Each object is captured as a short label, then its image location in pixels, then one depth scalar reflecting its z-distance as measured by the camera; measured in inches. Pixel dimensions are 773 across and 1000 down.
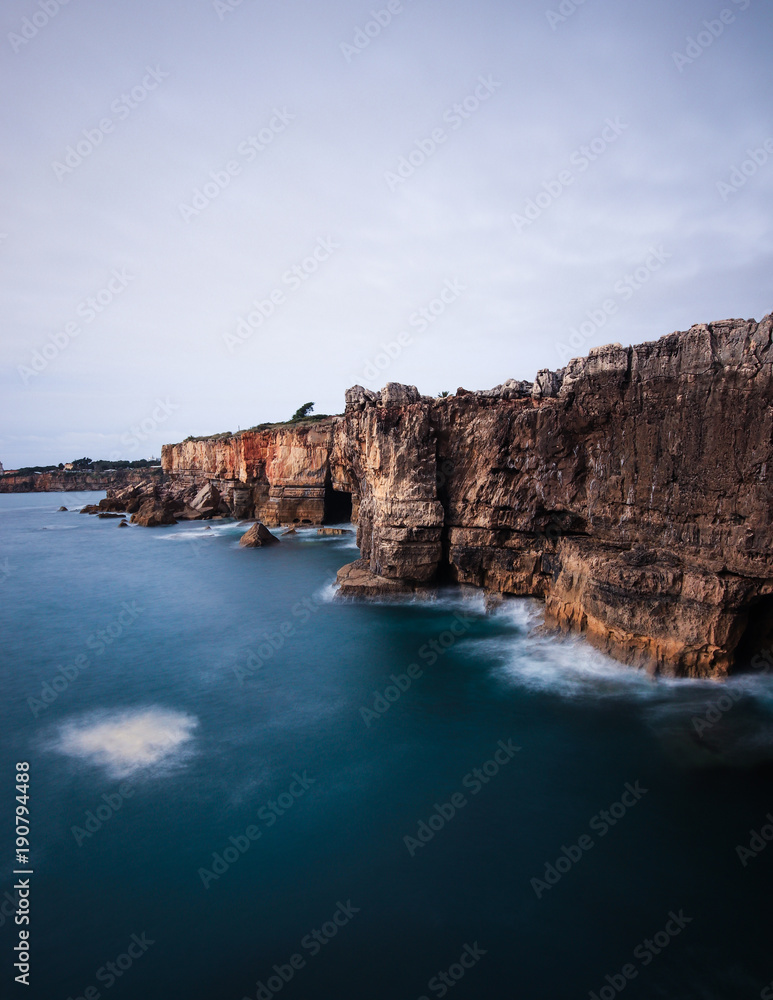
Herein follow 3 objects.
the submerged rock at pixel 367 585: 974.4
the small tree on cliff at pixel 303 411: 2813.5
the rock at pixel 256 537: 1638.7
